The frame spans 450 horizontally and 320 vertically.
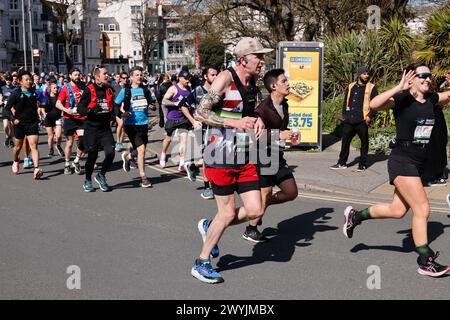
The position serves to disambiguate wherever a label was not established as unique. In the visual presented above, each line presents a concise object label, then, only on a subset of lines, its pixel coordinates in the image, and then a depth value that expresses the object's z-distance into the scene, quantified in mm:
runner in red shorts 5180
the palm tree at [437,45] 13773
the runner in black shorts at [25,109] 11062
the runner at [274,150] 6594
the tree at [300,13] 25406
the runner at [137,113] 10172
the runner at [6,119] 15648
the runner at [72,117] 11508
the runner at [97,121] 9578
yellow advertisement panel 13484
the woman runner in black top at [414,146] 5492
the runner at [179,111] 11016
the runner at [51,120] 14102
